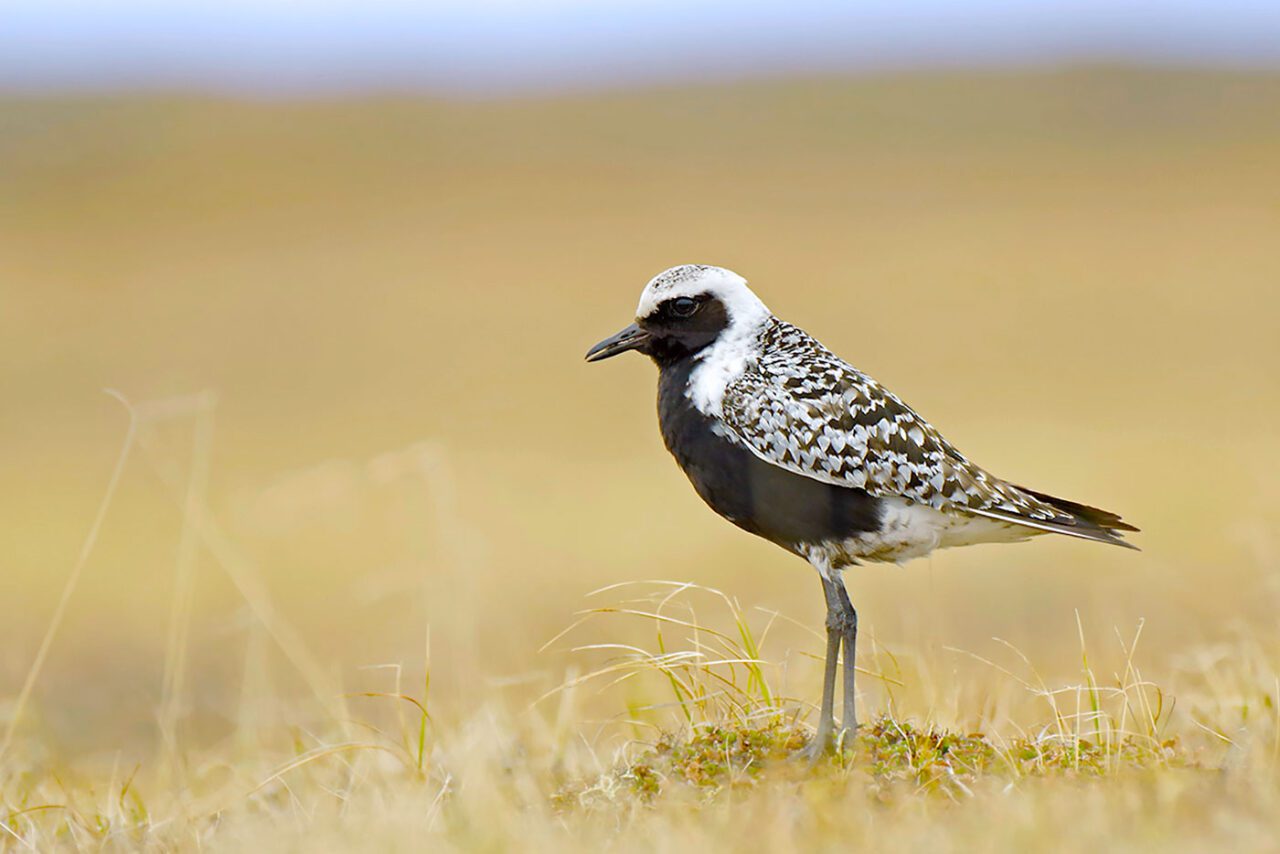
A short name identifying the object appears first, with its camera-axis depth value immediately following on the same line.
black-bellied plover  11.59
